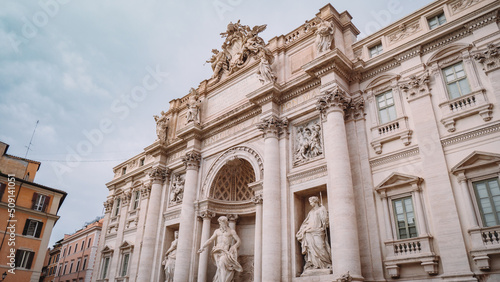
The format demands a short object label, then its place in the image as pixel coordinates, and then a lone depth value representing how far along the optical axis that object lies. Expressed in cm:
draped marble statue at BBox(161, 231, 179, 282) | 1914
